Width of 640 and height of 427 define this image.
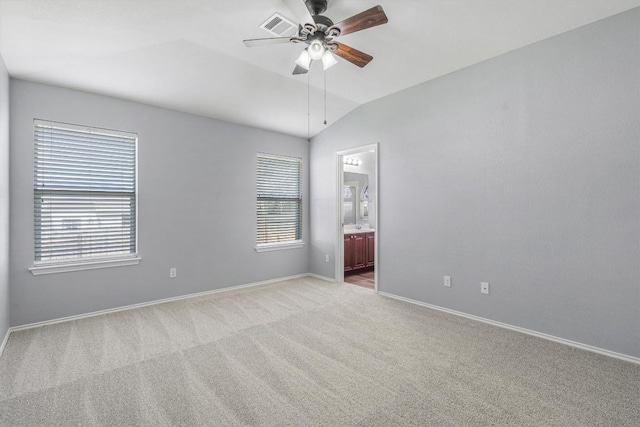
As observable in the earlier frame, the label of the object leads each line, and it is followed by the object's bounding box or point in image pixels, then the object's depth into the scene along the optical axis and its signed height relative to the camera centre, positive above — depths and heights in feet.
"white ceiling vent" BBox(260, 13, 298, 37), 8.26 +5.28
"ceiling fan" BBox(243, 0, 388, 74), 7.22 +4.58
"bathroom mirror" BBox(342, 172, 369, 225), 22.34 +1.25
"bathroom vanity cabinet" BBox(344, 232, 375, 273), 18.42 -2.23
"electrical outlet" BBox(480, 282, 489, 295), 10.93 -2.60
